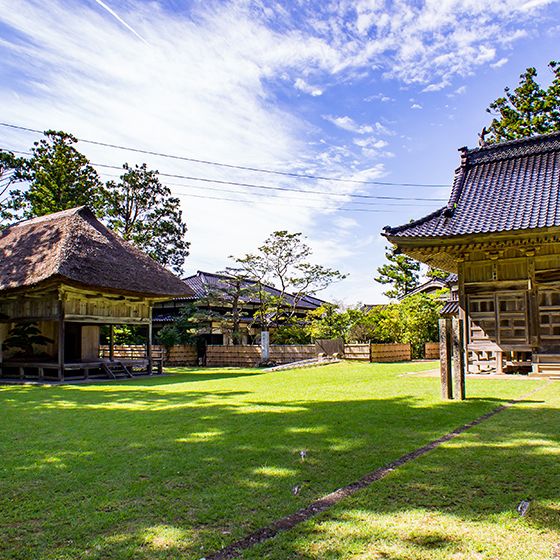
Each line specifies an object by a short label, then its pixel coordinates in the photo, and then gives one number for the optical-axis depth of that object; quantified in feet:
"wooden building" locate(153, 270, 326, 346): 76.33
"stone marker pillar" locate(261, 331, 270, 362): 67.41
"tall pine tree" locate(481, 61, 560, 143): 79.05
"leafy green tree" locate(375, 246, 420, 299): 106.32
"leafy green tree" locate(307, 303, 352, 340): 73.26
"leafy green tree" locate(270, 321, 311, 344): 76.43
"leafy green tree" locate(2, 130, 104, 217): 81.87
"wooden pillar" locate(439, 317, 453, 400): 24.44
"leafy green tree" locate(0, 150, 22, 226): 79.56
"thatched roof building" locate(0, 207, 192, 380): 45.06
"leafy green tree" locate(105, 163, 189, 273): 88.22
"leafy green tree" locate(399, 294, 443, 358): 75.05
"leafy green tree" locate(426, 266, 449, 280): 97.15
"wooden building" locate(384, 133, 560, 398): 34.81
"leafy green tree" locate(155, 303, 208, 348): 75.05
